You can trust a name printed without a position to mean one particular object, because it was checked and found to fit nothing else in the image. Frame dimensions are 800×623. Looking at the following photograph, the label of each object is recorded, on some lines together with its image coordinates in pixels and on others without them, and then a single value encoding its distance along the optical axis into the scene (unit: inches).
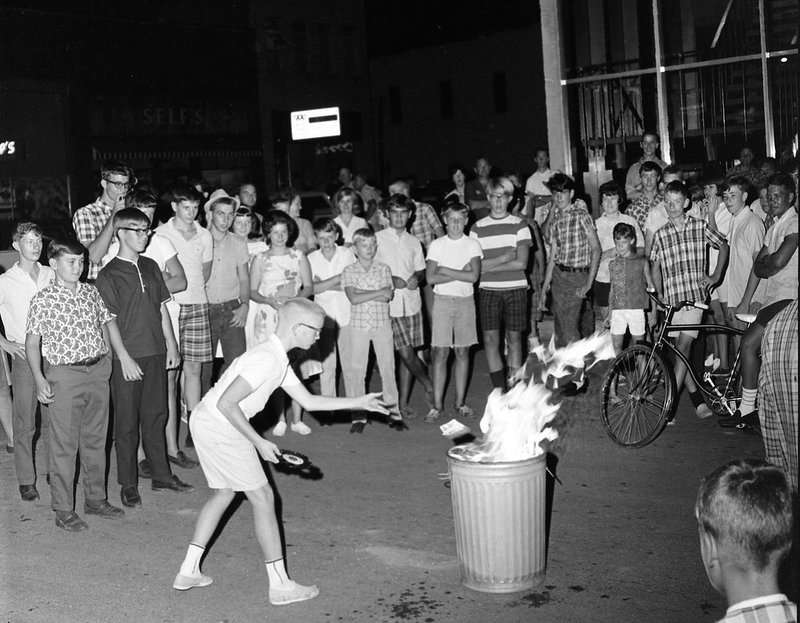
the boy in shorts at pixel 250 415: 221.5
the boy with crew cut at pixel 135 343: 293.3
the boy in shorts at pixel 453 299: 393.7
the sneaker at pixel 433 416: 392.2
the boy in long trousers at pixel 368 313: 381.1
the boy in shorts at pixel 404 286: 398.3
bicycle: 344.2
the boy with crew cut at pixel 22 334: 307.6
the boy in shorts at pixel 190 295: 342.3
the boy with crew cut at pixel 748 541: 108.1
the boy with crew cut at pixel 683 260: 375.9
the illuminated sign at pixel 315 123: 1455.5
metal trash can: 220.1
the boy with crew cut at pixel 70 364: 275.1
